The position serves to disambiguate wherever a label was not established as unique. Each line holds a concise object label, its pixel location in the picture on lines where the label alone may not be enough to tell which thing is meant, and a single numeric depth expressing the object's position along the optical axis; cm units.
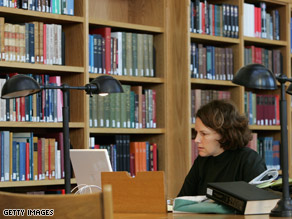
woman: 414
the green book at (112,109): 552
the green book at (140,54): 576
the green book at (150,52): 583
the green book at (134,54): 573
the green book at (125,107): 560
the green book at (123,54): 564
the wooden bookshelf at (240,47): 586
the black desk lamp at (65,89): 317
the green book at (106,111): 548
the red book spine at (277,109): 677
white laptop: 342
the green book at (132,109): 567
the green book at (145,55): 580
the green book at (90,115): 537
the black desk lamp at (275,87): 267
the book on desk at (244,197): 273
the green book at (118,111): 556
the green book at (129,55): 566
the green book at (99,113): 543
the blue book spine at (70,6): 525
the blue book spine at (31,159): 499
